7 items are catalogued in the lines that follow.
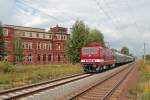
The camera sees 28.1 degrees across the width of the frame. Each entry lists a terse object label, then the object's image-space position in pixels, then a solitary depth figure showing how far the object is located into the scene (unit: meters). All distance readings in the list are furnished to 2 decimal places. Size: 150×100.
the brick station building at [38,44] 75.56
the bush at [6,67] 29.94
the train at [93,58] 35.46
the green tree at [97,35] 82.62
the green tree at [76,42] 49.78
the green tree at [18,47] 63.53
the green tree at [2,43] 57.41
